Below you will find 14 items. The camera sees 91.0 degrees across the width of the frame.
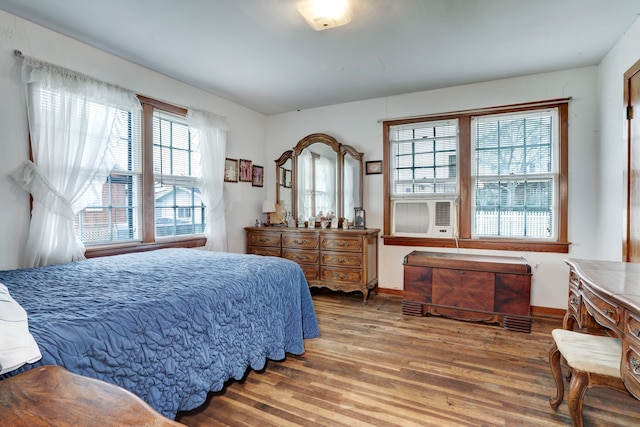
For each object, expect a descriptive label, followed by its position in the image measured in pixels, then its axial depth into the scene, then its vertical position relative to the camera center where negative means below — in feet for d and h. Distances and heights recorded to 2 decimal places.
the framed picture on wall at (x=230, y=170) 13.57 +1.75
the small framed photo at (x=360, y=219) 13.70 -0.40
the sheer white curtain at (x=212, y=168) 12.23 +1.64
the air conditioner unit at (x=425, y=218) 12.46 -0.34
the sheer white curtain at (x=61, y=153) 7.86 +1.52
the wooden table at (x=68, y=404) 2.13 -1.44
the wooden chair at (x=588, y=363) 4.72 -2.38
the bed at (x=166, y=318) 4.31 -1.79
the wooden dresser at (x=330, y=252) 12.50 -1.80
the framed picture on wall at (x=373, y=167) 13.69 +1.88
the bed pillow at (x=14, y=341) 3.29 -1.44
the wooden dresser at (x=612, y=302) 3.88 -1.40
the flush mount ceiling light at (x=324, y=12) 6.84 +4.43
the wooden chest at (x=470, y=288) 9.85 -2.61
